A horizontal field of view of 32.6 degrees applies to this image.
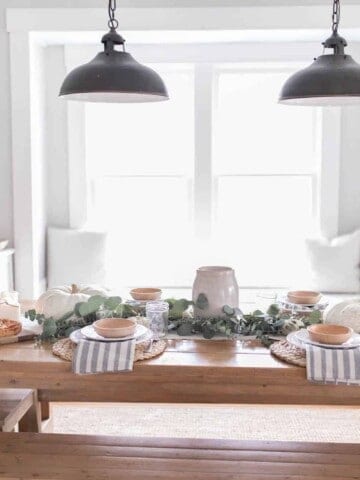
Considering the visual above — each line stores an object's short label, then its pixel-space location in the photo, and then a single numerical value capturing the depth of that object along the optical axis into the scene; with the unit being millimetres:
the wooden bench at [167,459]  1975
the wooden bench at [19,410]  2383
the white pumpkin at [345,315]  2328
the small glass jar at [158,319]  2395
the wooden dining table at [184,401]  1987
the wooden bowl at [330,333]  2090
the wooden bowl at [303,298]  2602
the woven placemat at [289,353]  2053
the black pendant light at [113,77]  2434
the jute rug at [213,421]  3350
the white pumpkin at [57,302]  2463
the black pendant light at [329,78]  2441
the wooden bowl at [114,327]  2172
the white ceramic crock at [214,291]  2447
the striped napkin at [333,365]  1972
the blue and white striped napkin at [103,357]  2043
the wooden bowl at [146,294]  2693
